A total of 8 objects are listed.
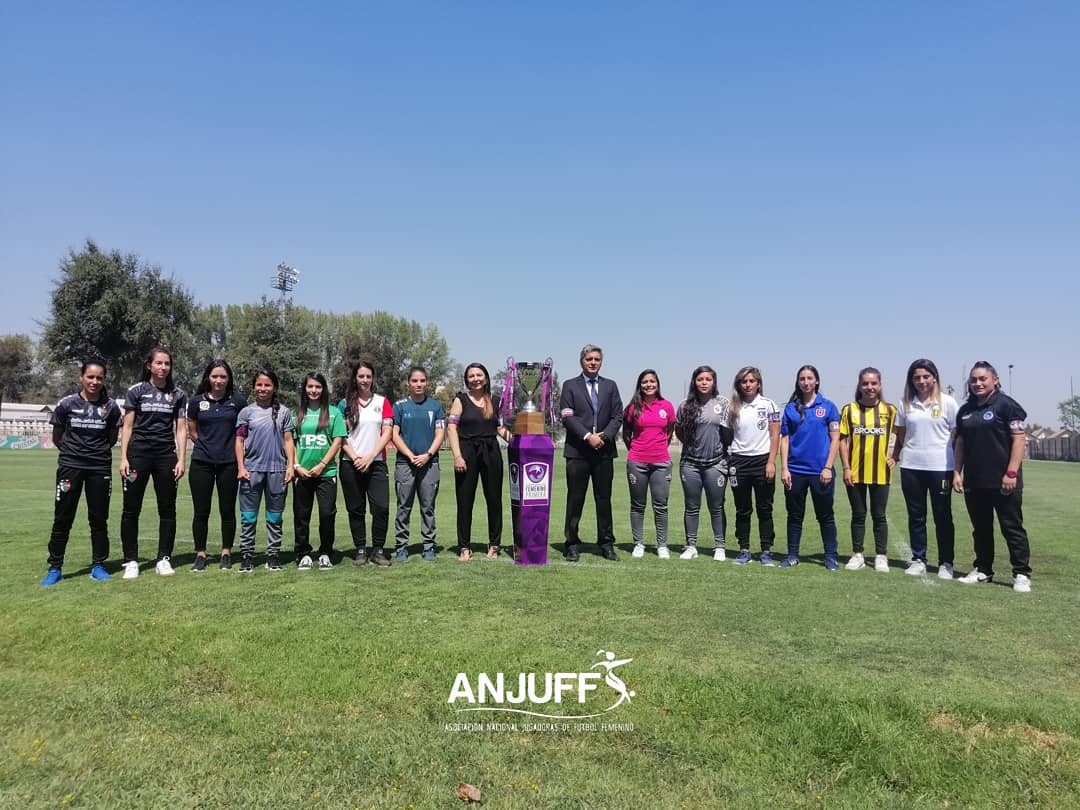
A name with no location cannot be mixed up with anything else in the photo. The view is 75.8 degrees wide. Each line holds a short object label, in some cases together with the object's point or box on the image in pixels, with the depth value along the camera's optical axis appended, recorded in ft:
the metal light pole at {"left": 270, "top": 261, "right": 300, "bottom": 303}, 199.21
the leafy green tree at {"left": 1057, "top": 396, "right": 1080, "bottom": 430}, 351.25
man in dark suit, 22.63
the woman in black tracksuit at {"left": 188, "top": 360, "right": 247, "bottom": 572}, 20.43
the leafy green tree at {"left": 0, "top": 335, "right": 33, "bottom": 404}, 215.31
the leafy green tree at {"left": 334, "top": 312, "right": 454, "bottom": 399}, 176.76
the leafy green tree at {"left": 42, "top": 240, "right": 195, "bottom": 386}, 116.78
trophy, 21.88
